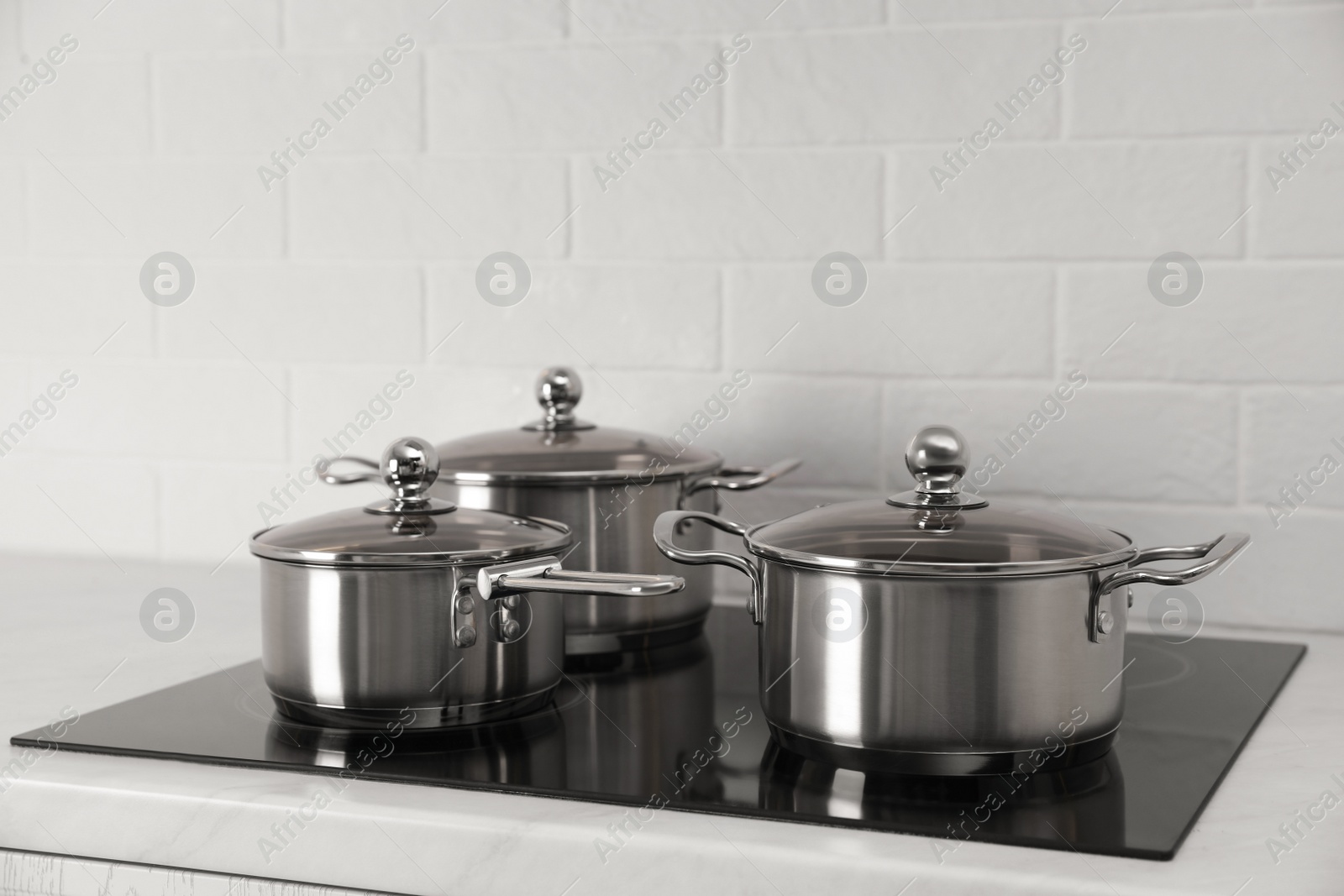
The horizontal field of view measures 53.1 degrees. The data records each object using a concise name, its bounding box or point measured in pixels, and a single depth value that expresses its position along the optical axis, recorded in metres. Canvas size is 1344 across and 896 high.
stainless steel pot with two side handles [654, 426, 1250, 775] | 0.75
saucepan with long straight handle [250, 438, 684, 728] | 0.83
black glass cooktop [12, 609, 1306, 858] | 0.70
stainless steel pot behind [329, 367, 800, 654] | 1.04
